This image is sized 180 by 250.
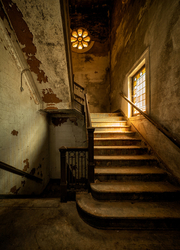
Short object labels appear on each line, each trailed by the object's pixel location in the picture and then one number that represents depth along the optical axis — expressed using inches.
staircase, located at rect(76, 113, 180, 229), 64.4
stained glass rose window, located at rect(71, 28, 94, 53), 288.2
